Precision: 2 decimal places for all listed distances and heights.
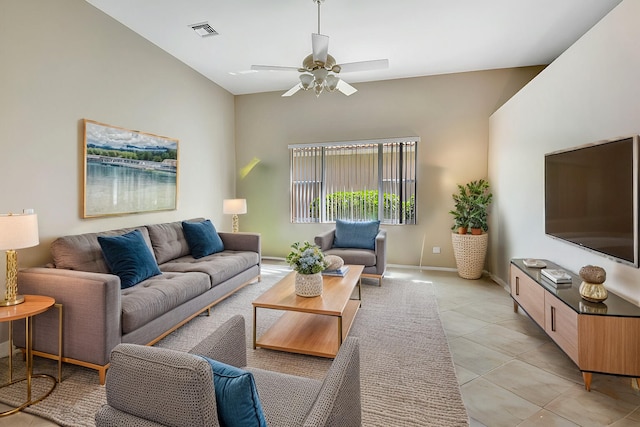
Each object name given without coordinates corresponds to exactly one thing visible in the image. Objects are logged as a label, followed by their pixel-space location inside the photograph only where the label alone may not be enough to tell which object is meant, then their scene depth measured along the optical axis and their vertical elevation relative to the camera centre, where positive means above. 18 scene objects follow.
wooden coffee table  2.46 -1.04
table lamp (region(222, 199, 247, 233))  5.00 +0.02
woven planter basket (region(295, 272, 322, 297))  2.72 -0.66
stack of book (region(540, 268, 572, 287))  2.48 -0.54
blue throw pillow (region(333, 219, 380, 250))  4.63 -0.38
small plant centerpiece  2.73 -0.55
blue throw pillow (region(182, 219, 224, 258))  4.00 -0.41
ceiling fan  3.08 +1.41
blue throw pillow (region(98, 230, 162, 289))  2.80 -0.47
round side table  1.92 -0.66
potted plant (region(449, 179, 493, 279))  4.57 -0.36
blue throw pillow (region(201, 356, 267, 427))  0.89 -0.55
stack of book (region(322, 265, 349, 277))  3.36 -0.68
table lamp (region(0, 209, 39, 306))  2.03 -0.21
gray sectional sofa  2.15 -0.71
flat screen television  2.04 +0.10
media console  1.93 -0.78
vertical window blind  5.30 +0.48
